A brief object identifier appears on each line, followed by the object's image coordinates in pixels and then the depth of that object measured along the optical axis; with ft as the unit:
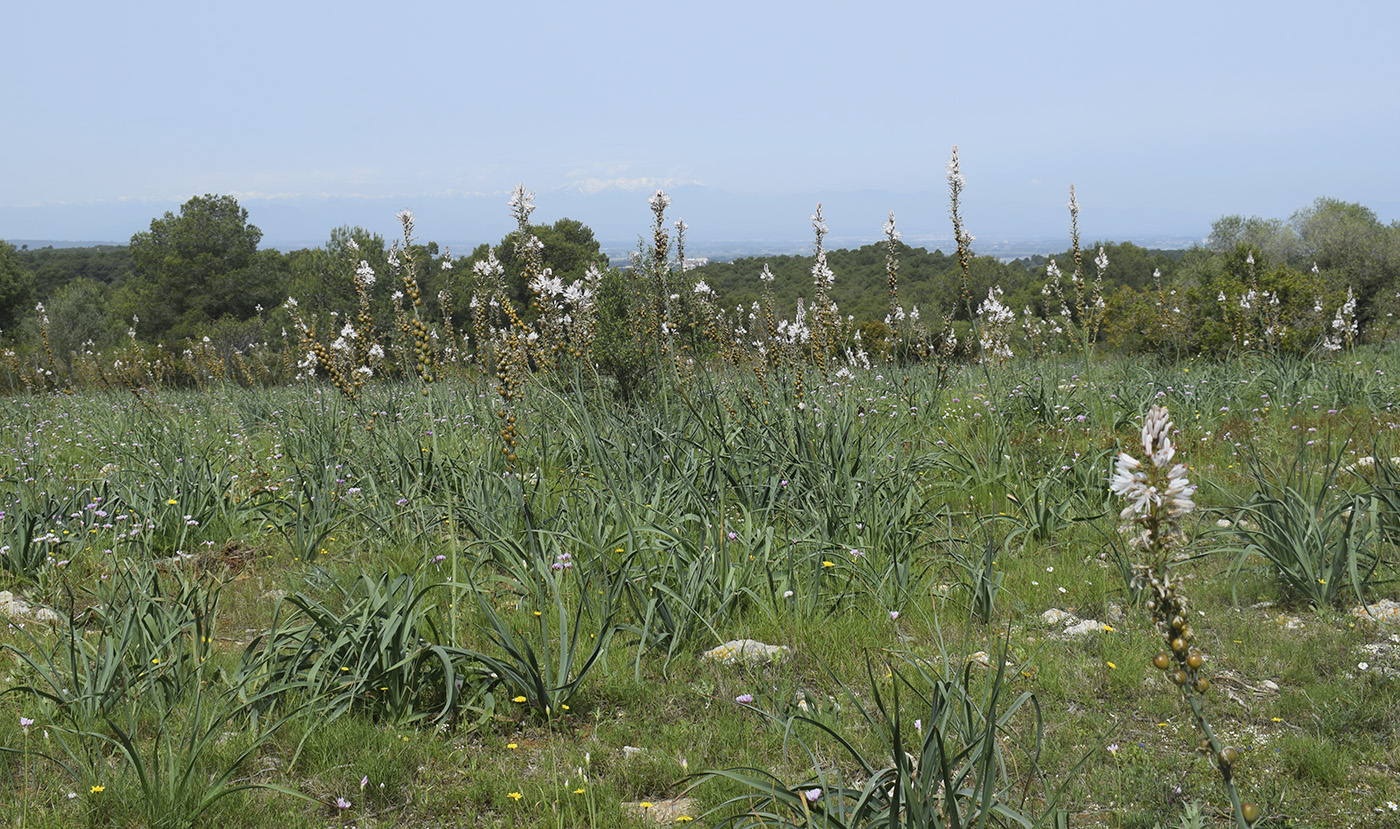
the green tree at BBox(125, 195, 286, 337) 203.41
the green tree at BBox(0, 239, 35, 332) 182.50
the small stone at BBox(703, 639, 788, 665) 11.77
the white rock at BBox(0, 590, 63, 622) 14.28
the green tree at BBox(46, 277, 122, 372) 141.38
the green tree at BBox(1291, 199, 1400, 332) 129.39
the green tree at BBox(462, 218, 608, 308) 144.05
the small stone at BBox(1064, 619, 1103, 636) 12.50
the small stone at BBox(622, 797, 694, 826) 8.80
